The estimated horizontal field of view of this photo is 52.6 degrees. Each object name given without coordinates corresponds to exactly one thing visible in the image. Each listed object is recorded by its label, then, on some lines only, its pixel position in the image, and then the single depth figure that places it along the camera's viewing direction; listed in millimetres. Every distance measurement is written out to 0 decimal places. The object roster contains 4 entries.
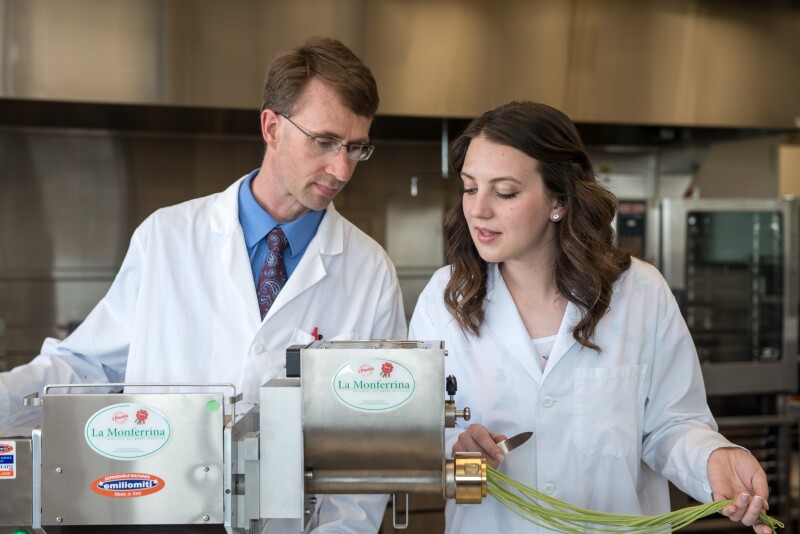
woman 1597
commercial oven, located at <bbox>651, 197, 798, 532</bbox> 3697
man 1713
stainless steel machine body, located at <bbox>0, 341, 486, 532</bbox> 1073
